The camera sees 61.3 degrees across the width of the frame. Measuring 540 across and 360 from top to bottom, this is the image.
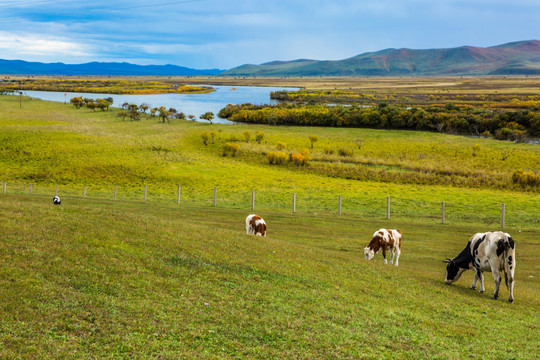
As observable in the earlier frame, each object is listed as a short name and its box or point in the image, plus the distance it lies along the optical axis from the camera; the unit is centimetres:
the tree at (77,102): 13600
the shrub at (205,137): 7925
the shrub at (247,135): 8276
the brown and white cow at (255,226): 2334
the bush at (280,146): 7506
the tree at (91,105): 12569
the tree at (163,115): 10807
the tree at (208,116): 11425
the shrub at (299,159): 6481
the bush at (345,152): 7256
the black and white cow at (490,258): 1493
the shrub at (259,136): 8225
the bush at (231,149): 7269
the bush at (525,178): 5097
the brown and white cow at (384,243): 2066
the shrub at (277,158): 6669
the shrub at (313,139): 8183
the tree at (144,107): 12549
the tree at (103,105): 12448
